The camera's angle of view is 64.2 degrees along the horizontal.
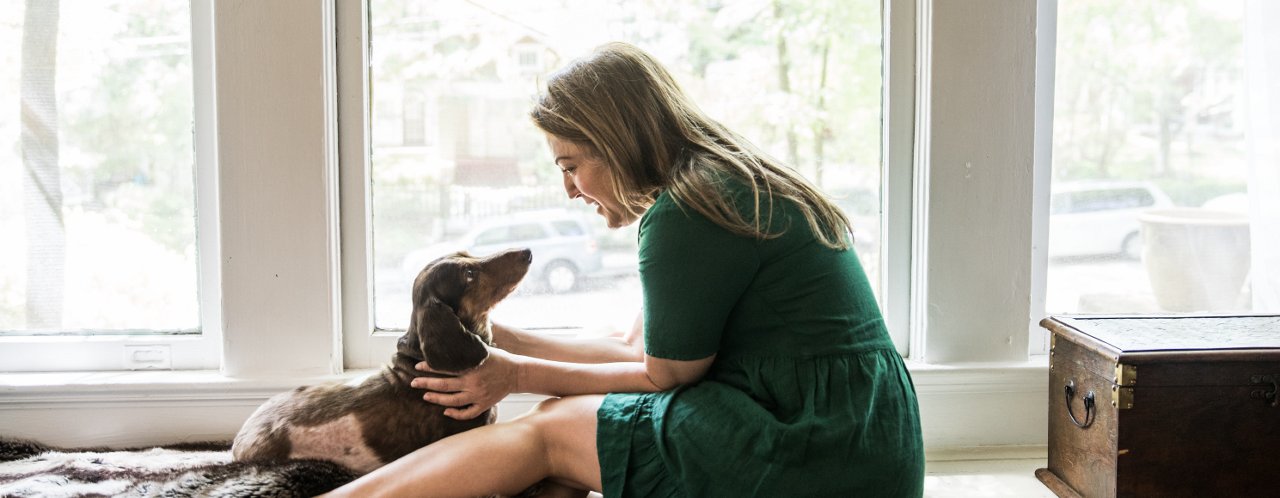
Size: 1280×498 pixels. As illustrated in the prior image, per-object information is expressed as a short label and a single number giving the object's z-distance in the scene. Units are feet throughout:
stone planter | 8.68
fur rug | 6.36
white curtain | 7.68
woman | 5.69
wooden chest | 6.39
